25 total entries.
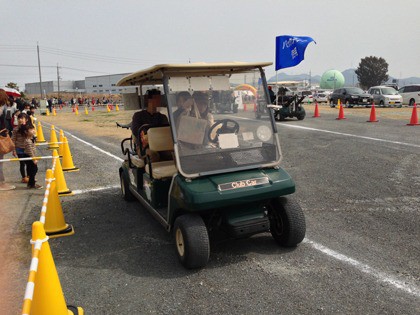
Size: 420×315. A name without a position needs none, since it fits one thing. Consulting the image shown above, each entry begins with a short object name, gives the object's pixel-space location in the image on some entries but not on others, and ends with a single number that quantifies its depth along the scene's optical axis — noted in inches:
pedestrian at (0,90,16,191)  287.7
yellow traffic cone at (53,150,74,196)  263.4
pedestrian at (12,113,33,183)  280.6
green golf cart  145.3
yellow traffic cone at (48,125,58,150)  467.8
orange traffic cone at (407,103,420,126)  565.7
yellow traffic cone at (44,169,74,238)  191.9
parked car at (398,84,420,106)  1050.7
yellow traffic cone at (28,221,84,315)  102.7
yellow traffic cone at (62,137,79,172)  347.7
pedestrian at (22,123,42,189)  284.0
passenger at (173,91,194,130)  158.6
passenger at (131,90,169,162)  191.6
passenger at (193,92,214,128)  166.2
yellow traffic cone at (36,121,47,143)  565.6
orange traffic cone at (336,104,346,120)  691.4
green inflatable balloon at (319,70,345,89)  2709.2
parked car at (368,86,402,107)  1006.4
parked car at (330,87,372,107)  1026.7
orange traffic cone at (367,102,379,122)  629.6
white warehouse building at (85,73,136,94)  3871.1
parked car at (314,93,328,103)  1531.9
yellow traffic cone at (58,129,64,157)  356.2
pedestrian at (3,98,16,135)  346.9
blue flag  578.2
